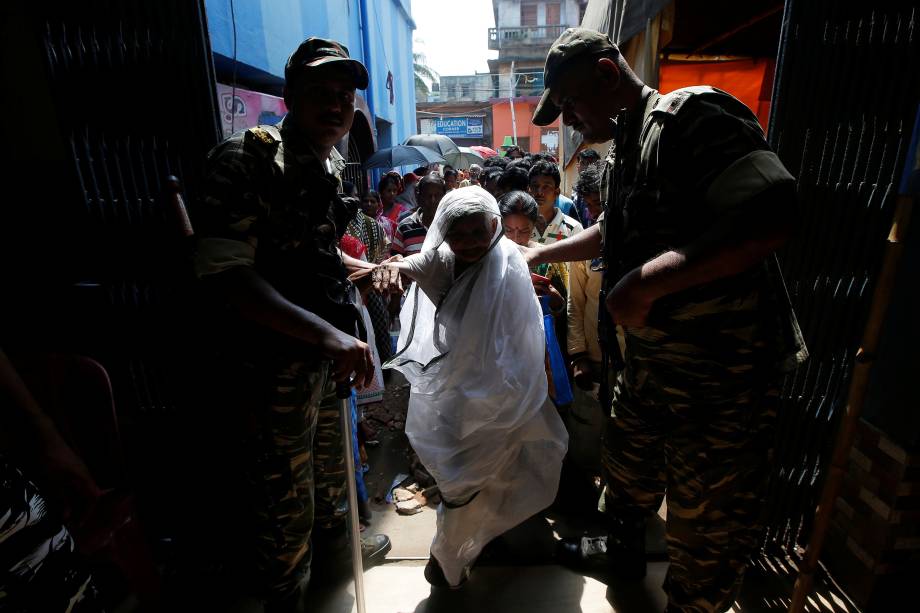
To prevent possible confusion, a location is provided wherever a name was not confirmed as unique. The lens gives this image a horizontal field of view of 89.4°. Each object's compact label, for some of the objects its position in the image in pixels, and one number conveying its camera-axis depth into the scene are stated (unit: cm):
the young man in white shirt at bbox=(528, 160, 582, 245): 350
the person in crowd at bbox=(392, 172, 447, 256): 406
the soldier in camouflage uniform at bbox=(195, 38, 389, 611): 150
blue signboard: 2859
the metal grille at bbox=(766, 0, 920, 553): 177
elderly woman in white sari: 202
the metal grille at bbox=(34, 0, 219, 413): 194
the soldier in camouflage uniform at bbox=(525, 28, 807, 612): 134
